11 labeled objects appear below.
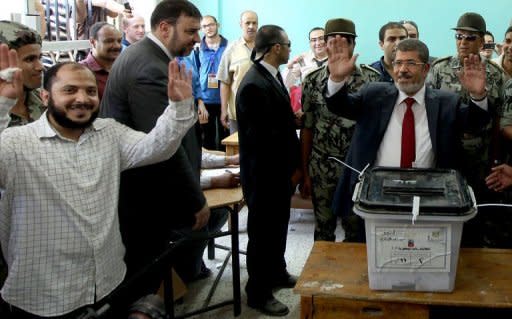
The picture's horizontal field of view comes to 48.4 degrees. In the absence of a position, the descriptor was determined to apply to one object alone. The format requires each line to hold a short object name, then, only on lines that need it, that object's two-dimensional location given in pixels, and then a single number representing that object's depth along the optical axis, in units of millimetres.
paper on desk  3034
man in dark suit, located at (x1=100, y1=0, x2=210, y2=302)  2195
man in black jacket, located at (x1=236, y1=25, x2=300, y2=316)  2809
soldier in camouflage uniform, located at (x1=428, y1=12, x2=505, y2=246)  2926
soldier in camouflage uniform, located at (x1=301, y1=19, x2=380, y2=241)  3029
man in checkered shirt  1683
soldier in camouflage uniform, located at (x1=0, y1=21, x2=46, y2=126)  2115
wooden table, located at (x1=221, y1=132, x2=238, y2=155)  3979
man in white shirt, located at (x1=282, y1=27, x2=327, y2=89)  5562
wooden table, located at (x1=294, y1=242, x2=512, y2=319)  1714
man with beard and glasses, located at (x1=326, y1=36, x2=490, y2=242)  2250
